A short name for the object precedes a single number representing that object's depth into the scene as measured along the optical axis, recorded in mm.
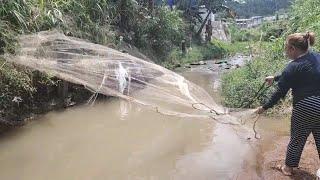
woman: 2575
